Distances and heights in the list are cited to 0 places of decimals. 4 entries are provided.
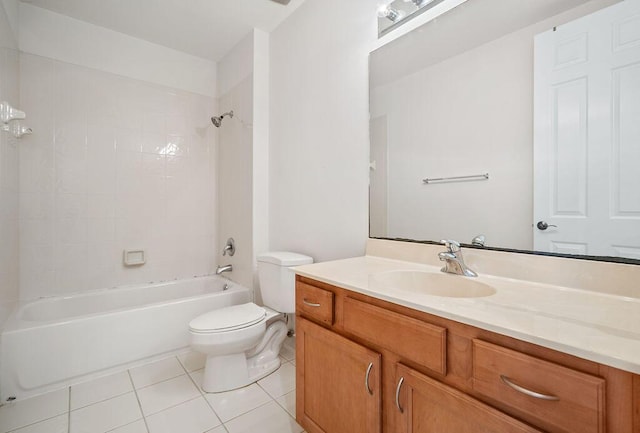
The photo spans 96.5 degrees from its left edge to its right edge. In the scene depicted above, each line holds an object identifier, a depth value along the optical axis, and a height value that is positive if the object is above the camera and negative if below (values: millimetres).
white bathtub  1576 -738
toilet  1575 -675
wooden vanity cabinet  545 -407
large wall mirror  874 +337
